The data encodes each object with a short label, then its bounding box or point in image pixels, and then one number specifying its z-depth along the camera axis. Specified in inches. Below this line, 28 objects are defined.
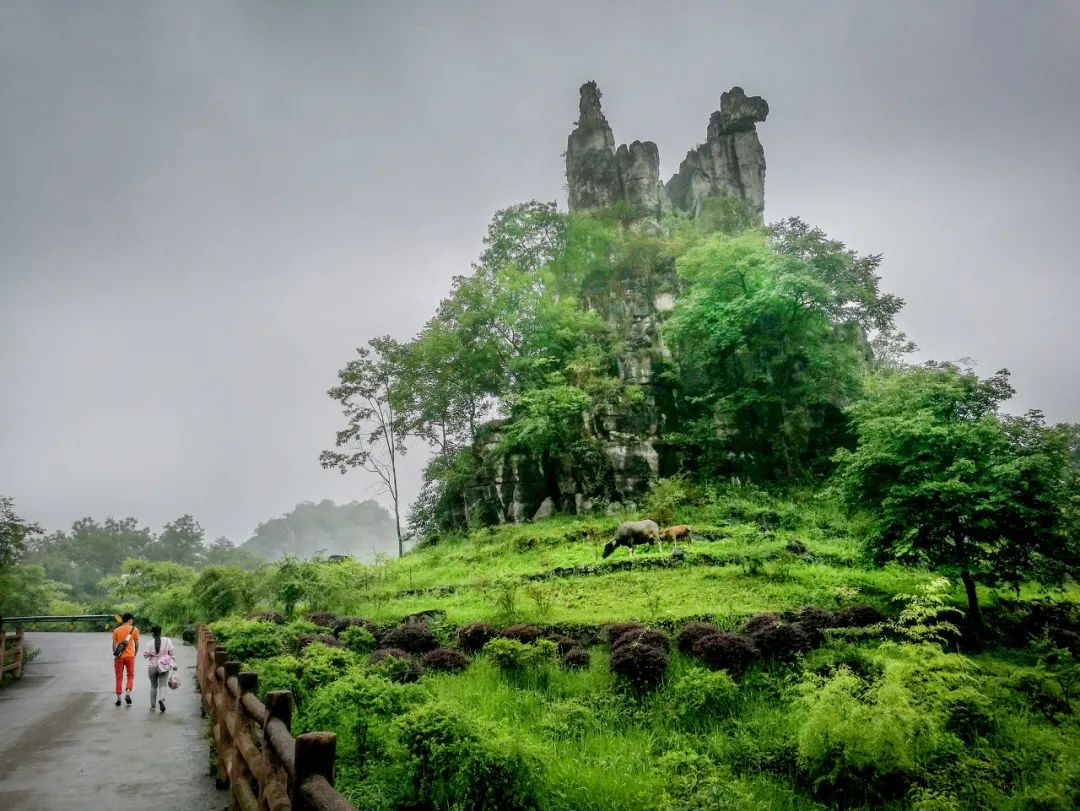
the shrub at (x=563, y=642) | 430.6
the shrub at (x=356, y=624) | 533.0
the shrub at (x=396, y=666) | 357.3
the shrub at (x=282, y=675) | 304.2
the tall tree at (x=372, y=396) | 1531.7
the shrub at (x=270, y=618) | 575.0
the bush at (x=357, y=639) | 469.7
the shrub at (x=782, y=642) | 377.7
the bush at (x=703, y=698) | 309.4
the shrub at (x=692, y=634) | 404.5
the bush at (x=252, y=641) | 426.6
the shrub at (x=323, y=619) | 555.4
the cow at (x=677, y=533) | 780.6
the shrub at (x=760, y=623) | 399.5
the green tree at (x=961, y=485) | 418.0
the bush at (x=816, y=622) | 402.9
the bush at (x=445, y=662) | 412.8
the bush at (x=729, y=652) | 367.6
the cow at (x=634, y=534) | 784.3
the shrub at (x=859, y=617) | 419.5
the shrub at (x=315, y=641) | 439.8
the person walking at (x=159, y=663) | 418.6
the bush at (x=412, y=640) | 476.7
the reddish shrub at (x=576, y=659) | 404.2
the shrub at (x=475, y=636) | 471.0
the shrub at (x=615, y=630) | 427.1
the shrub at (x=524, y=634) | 448.1
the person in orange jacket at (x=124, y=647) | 438.9
